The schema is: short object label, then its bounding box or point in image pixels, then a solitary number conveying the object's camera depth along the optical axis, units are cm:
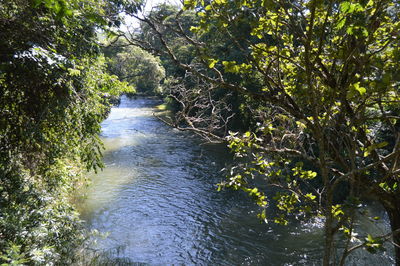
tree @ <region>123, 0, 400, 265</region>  249
